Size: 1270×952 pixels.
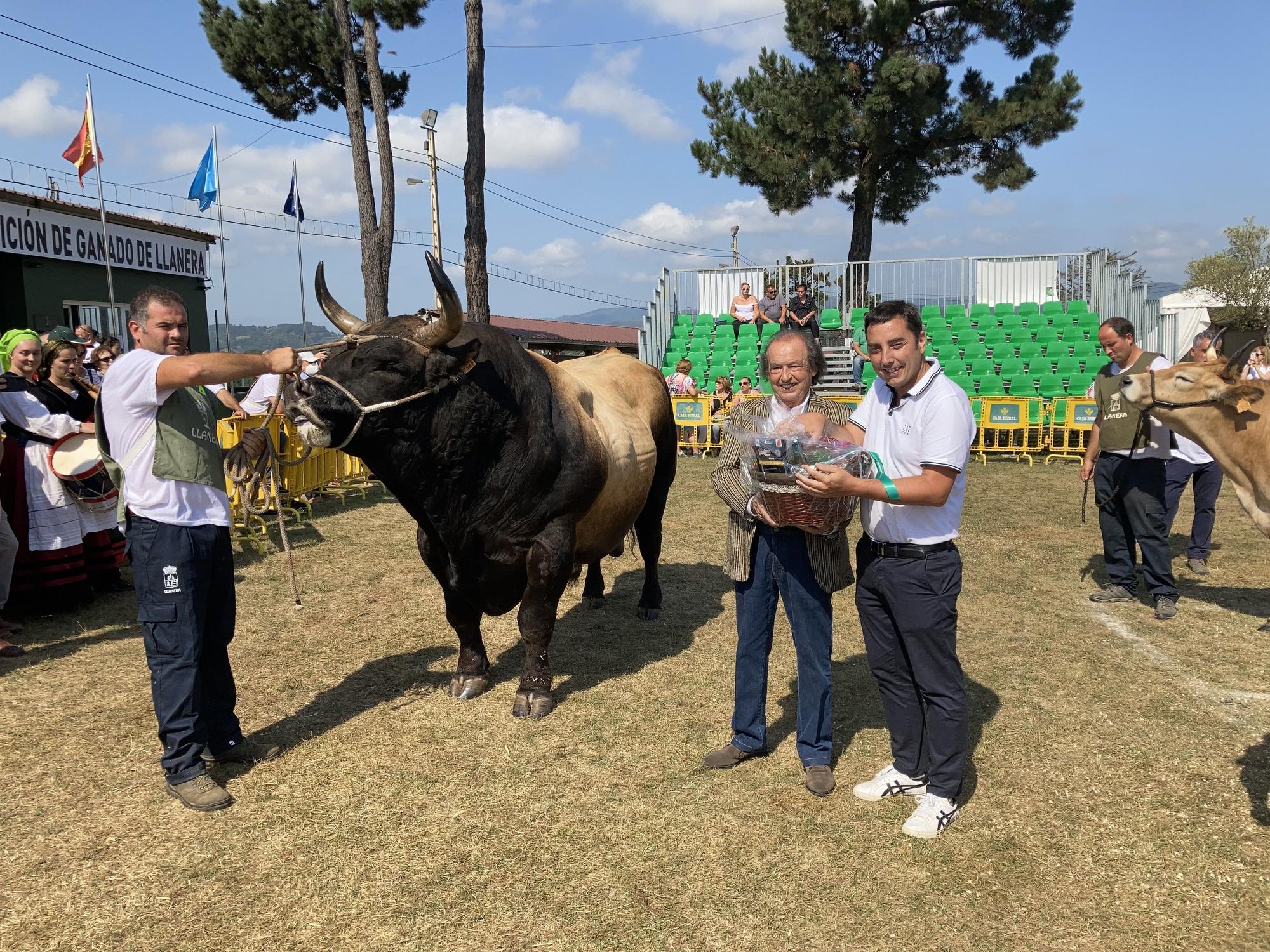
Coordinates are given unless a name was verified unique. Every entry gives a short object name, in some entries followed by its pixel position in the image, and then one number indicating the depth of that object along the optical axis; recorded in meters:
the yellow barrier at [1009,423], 13.76
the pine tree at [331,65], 15.86
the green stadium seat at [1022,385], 16.27
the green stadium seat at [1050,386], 16.17
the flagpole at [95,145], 15.90
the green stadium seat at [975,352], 17.83
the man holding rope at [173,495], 3.40
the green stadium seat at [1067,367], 16.55
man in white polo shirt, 3.04
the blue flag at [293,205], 27.36
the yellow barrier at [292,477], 8.73
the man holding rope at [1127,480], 6.01
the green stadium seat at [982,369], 17.22
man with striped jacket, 3.43
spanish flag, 15.91
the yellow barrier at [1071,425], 13.59
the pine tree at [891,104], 19.67
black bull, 3.87
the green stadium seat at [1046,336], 17.70
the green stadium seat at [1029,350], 17.33
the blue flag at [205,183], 18.47
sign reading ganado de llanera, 17.02
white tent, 26.09
